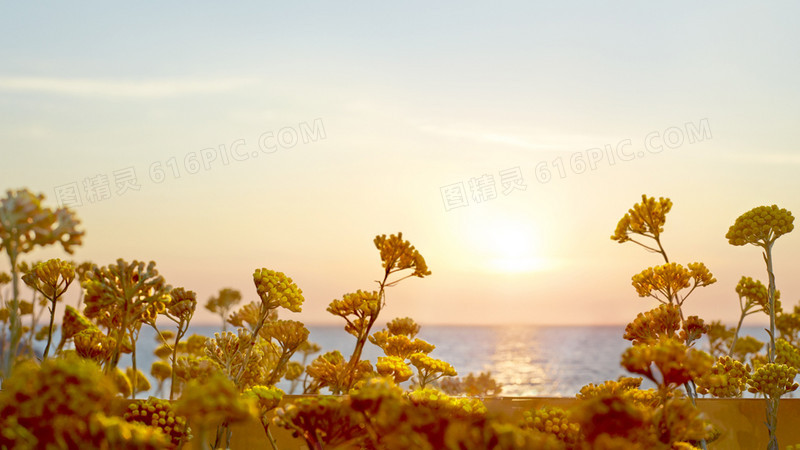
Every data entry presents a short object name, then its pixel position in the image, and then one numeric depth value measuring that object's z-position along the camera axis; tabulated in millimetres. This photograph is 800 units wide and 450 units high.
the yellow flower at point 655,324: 1066
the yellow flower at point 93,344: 1043
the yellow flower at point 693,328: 1113
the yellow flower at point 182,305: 1011
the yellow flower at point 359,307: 1060
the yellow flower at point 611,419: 729
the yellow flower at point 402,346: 1130
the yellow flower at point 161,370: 1410
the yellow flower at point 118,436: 688
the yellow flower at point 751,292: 1276
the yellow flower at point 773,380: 1075
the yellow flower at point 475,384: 1489
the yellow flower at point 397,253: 1073
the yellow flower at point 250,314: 1143
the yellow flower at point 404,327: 1221
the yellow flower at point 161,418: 942
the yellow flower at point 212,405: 649
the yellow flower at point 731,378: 1104
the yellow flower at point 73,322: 1059
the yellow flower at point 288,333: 1084
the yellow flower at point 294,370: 1243
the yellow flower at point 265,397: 947
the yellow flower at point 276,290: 1036
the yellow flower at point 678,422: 784
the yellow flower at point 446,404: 925
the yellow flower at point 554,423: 924
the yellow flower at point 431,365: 1082
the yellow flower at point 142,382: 1288
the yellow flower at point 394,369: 1043
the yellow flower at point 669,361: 797
